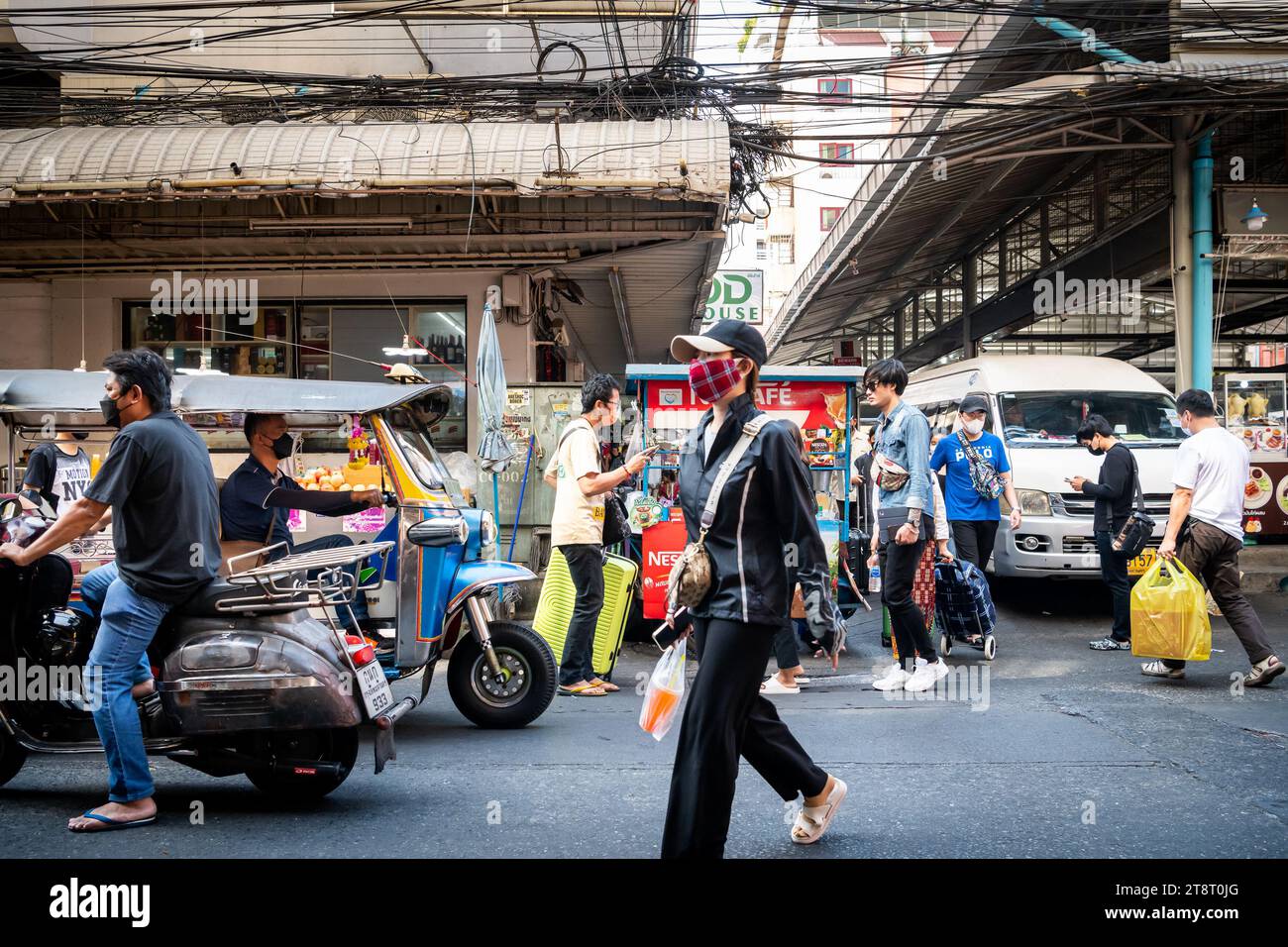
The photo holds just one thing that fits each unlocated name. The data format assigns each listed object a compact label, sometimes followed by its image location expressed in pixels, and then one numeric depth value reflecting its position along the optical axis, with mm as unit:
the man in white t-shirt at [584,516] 6875
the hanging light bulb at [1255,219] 12297
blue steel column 12180
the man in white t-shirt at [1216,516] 6852
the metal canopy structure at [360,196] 10039
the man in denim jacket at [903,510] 6613
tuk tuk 5812
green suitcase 7121
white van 9633
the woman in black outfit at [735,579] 3320
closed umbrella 10383
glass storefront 12414
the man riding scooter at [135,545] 4168
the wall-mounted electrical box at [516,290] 12188
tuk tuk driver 5742
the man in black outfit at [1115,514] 8508
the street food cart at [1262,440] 12766
